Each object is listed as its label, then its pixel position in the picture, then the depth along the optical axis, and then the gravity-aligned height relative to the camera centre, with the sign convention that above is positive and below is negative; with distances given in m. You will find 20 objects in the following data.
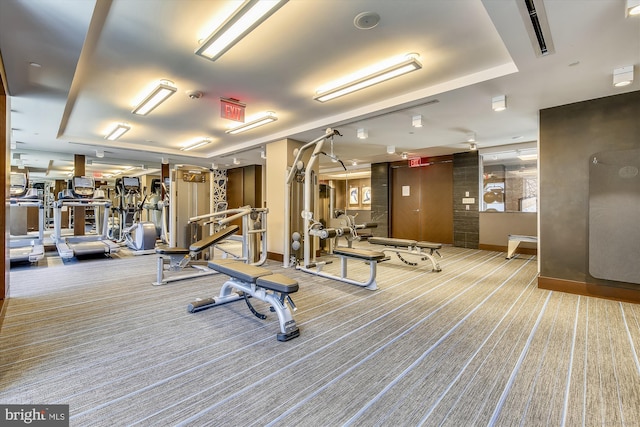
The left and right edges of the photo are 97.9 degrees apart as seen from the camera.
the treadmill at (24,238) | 5.02 -0.61
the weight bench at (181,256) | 3.98 -0.69
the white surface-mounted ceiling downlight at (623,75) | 2.96 +1.42
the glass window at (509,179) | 6.96 +0.76
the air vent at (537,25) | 2.06 +1.50
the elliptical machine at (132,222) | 6.68 -0.36
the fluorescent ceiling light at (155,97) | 3.63 +1.59
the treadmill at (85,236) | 5.73 -0.39
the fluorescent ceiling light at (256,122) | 4.88 +1.63
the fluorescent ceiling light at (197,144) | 6.87 +1.68
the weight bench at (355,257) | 3.79 -0.78
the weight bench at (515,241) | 6.07 -0.75
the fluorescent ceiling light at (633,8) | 2.01 +1.46
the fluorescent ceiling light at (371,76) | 3.02 +1.57
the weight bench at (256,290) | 2.40 -0.81
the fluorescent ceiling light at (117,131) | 5.52 +1.65
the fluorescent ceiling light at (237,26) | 2.07 +1.52
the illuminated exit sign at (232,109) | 4.17 +1.52
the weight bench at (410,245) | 5.37 -0.73
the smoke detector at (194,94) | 3.91 +1.64
